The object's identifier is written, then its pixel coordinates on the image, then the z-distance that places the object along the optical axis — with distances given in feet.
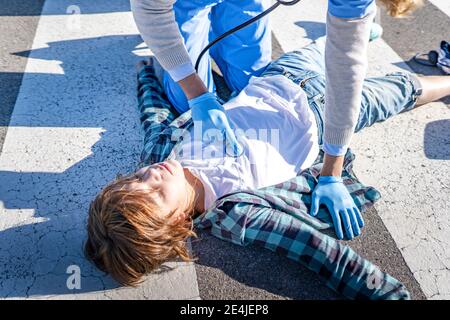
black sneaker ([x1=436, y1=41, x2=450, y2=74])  8.94
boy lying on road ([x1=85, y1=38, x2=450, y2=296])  5.40
